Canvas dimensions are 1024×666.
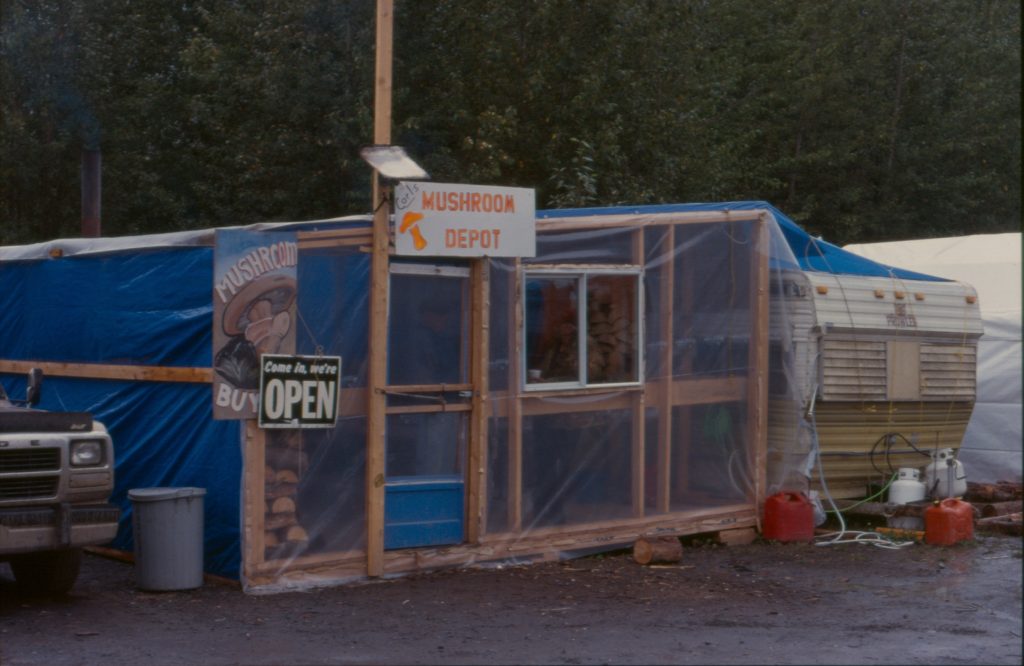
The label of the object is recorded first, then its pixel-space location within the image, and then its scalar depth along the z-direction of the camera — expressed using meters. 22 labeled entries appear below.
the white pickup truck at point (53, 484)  9.27
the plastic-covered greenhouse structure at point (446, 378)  10.44
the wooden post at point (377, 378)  10.73
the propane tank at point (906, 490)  13.54
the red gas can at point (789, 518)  12.83
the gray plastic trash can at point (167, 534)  10.17
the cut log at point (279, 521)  10.30
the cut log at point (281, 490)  10.30
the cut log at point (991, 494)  14.70
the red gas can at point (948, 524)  12.66
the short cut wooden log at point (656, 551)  11.58
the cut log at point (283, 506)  10.32
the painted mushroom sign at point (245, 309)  10.09
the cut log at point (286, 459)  10.33
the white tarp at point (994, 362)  16.39
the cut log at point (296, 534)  10.41
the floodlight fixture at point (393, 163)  10.42
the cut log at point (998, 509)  14.09
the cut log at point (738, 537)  12.81
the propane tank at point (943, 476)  13.87
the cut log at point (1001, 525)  13.27
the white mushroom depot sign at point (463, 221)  10.77
